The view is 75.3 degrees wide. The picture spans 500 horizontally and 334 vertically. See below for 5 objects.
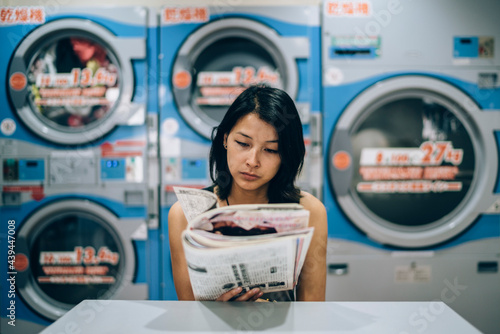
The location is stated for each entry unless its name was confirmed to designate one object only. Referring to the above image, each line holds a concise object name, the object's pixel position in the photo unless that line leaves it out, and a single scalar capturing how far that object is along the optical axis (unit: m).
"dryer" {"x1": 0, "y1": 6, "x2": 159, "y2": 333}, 1.73
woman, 0.93
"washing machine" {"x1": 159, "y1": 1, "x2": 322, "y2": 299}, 1.72
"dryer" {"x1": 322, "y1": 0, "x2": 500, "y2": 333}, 1.71
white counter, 0.59
